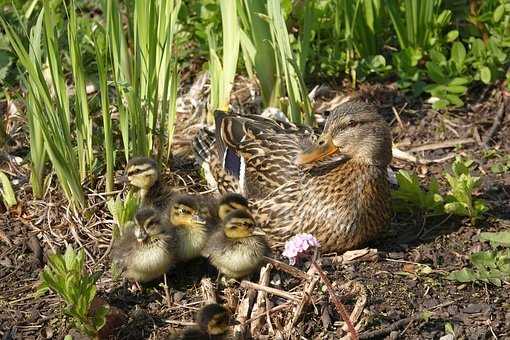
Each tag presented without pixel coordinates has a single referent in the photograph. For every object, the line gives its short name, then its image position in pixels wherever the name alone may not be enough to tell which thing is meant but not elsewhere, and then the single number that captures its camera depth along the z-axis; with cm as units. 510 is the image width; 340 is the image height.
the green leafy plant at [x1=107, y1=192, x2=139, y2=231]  979
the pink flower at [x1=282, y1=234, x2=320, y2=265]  821
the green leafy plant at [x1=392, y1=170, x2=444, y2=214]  1024
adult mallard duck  982
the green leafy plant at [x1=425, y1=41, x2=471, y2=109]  1219
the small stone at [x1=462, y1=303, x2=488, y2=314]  893
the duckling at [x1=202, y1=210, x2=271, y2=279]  911
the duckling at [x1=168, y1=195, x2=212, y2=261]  940
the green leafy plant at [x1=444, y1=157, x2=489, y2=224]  995
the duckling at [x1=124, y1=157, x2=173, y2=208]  989
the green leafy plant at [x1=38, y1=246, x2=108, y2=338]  847
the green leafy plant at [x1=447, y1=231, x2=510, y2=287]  907
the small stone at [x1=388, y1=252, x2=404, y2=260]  979
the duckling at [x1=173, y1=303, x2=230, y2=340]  807
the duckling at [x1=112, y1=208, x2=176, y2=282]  909
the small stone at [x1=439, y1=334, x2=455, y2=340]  862
